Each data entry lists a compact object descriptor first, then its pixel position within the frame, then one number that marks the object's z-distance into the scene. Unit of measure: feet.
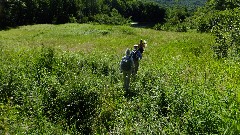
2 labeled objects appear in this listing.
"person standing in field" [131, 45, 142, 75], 36.24
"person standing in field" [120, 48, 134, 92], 33.01
